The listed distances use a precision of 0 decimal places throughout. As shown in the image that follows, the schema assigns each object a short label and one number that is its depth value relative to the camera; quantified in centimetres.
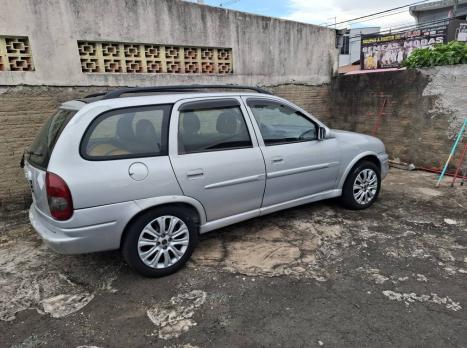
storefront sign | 1155
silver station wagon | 263
